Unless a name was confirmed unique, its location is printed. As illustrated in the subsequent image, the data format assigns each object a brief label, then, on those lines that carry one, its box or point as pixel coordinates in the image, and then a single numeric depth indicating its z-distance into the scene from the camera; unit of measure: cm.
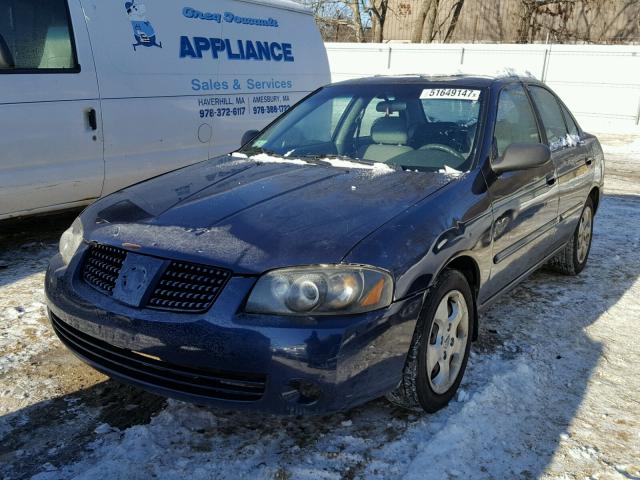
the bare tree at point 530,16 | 2695
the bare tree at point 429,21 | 2598
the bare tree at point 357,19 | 2877
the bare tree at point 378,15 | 2822
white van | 475
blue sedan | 238
